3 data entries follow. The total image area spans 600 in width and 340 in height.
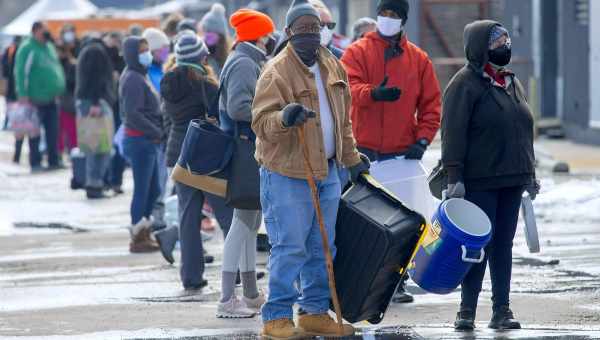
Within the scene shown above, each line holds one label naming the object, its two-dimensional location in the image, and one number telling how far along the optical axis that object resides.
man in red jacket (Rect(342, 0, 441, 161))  19.41
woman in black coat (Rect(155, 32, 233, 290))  20.66
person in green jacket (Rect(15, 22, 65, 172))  42.12
